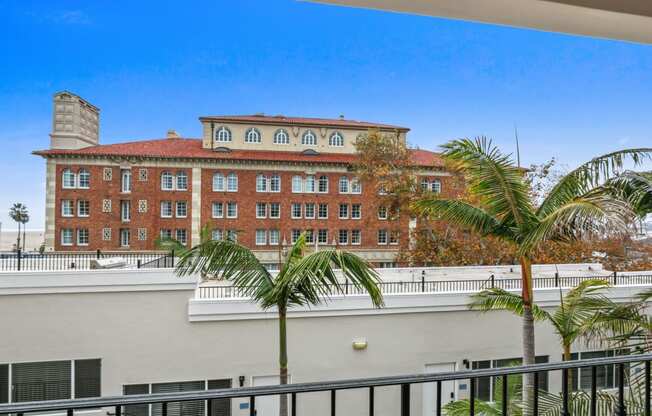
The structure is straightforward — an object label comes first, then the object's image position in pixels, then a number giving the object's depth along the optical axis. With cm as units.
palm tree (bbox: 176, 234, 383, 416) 335
